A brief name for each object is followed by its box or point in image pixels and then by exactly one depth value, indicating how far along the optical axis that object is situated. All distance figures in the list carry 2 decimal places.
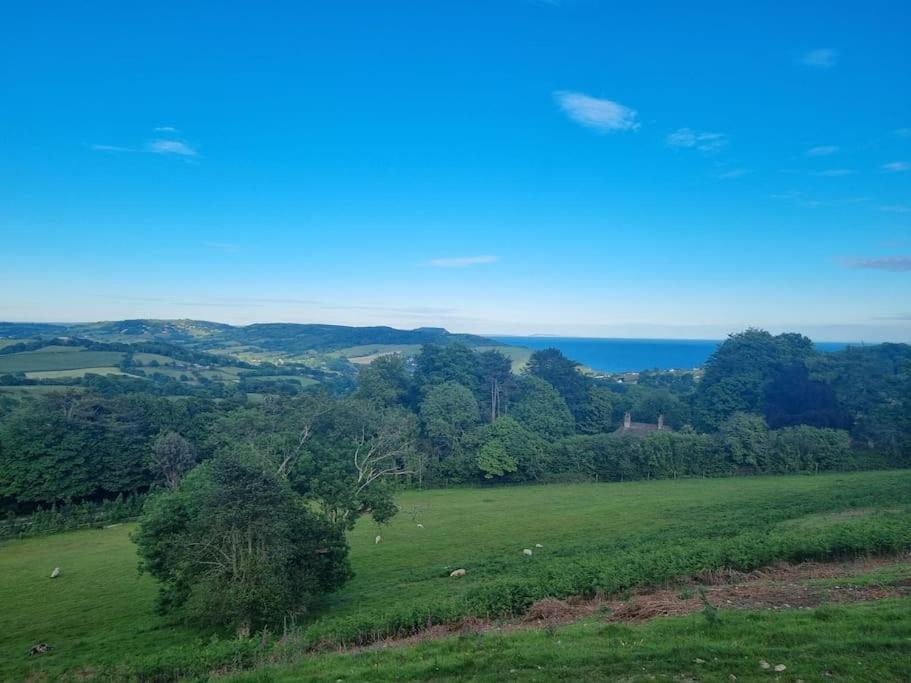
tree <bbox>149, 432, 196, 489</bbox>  43.38
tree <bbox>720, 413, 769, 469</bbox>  51.44
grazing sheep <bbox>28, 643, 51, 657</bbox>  16.67
